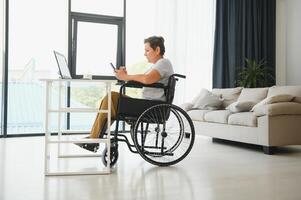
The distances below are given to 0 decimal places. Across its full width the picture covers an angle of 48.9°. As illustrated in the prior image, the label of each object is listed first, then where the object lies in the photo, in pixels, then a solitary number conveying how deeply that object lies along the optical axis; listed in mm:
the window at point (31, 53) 4809
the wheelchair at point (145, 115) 2463
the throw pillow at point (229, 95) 4750
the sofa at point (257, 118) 3391
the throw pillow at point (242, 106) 3887
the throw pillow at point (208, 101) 4668
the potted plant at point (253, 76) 5614
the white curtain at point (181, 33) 5492
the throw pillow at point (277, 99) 3484
